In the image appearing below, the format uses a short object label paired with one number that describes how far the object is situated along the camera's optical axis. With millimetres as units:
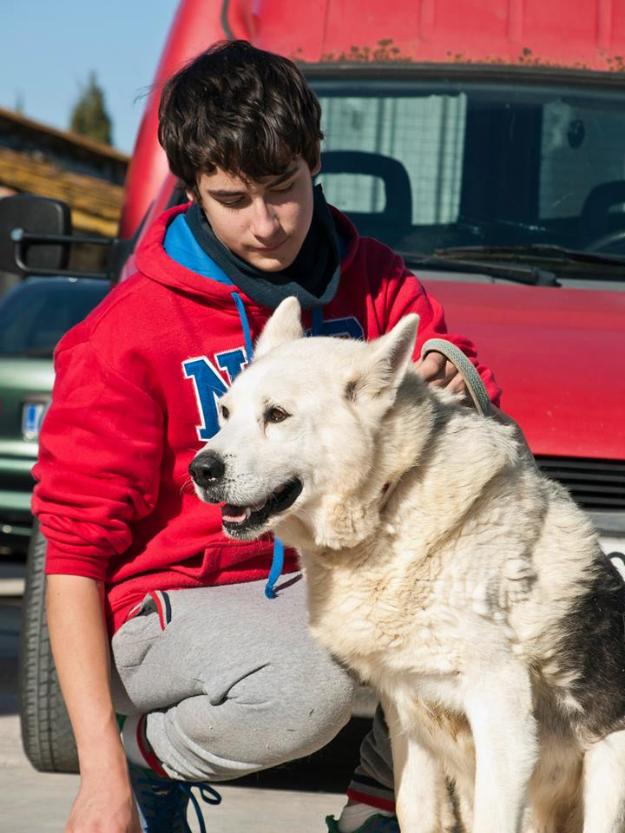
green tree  48031
